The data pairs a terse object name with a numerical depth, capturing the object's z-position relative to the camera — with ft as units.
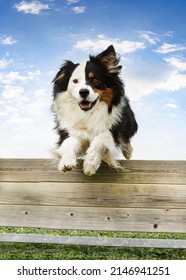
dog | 11.83
